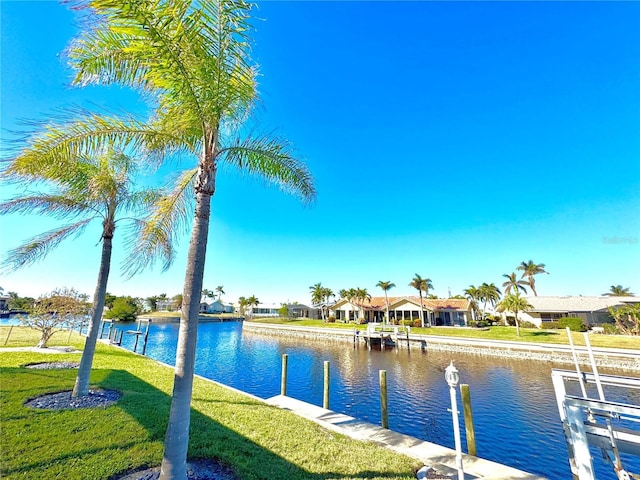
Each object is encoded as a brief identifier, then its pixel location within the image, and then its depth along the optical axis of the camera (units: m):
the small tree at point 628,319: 29.69
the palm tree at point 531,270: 57.41
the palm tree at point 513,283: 52.09
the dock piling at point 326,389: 10.98
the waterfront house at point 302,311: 78.81
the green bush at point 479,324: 43.88
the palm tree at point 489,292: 53.31
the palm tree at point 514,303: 35.91
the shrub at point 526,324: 42.96
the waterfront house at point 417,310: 48.41
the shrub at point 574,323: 34.03
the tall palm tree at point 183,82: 4.05
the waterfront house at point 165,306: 99.06
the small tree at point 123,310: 66.09
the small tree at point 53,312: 16.03
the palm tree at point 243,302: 88.56
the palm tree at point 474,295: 54.33
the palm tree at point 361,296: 55.22
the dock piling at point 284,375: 11.86
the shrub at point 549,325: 38.35
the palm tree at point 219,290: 113.00
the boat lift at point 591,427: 4.83
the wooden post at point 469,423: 7.52
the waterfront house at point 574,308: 40.25
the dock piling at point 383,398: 9.18
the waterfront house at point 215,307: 99.25
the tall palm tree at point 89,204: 7.61
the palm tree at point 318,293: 71.88
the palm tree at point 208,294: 110.40
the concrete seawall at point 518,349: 22.00
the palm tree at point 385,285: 52.39
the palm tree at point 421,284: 48.88
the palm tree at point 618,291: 60.34
